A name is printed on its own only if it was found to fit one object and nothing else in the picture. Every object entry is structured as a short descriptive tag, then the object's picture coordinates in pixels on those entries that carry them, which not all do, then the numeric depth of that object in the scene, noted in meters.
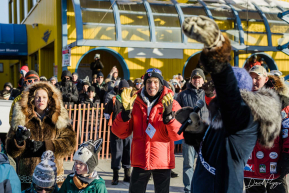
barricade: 7.70
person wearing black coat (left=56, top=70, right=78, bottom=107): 8.43
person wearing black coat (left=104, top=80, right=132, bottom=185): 5.89
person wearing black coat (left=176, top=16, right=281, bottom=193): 1.63
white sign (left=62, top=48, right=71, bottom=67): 12.79
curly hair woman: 3.25
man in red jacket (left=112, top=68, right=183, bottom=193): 3.77
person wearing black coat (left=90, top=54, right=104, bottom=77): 12.43
